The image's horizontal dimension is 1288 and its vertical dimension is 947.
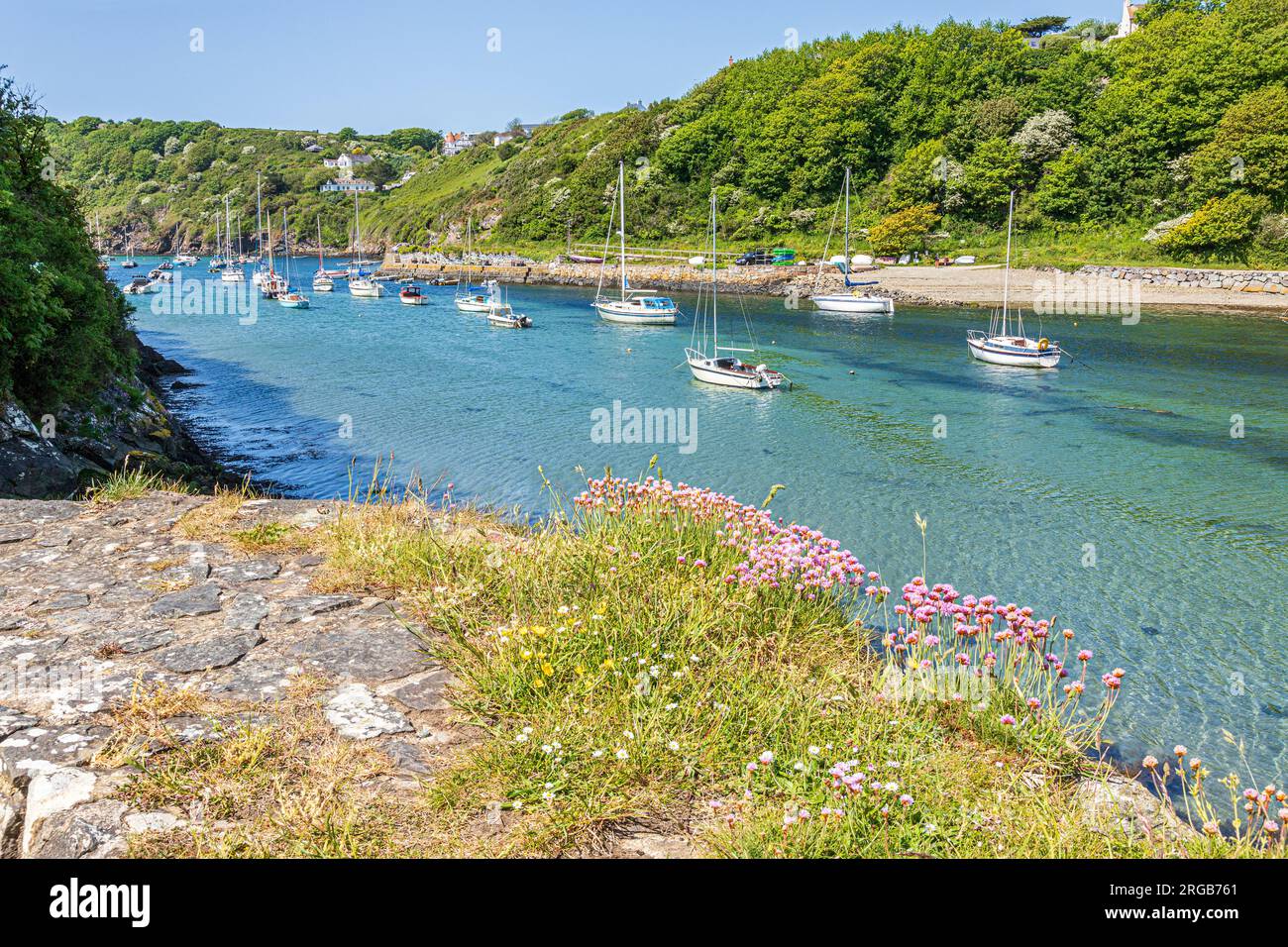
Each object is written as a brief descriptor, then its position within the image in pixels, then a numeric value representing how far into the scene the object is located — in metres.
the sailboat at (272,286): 75.69
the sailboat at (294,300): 70.86
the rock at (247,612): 5.30
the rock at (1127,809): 4.05
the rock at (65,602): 5.33
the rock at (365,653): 4.81
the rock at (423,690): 4.52
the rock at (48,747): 3.62
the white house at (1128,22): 104.11
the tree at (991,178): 81.69
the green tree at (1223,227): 64.81
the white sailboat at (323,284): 86.25
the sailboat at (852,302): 60.03
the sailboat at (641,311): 57.59
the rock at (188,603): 5.39
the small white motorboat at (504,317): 56.81
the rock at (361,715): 4.16
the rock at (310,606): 5.51
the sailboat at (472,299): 65.06
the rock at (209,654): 4.66
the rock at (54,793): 3.28
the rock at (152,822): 3.22
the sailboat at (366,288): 79.19
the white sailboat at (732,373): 34.69
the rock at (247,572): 6.06
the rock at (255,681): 4.39
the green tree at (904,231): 80.81
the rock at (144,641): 4.83
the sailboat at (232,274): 93.18
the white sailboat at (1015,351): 39.12
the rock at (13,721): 3.88
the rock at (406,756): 3.89
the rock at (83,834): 3.08
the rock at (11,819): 3.18
